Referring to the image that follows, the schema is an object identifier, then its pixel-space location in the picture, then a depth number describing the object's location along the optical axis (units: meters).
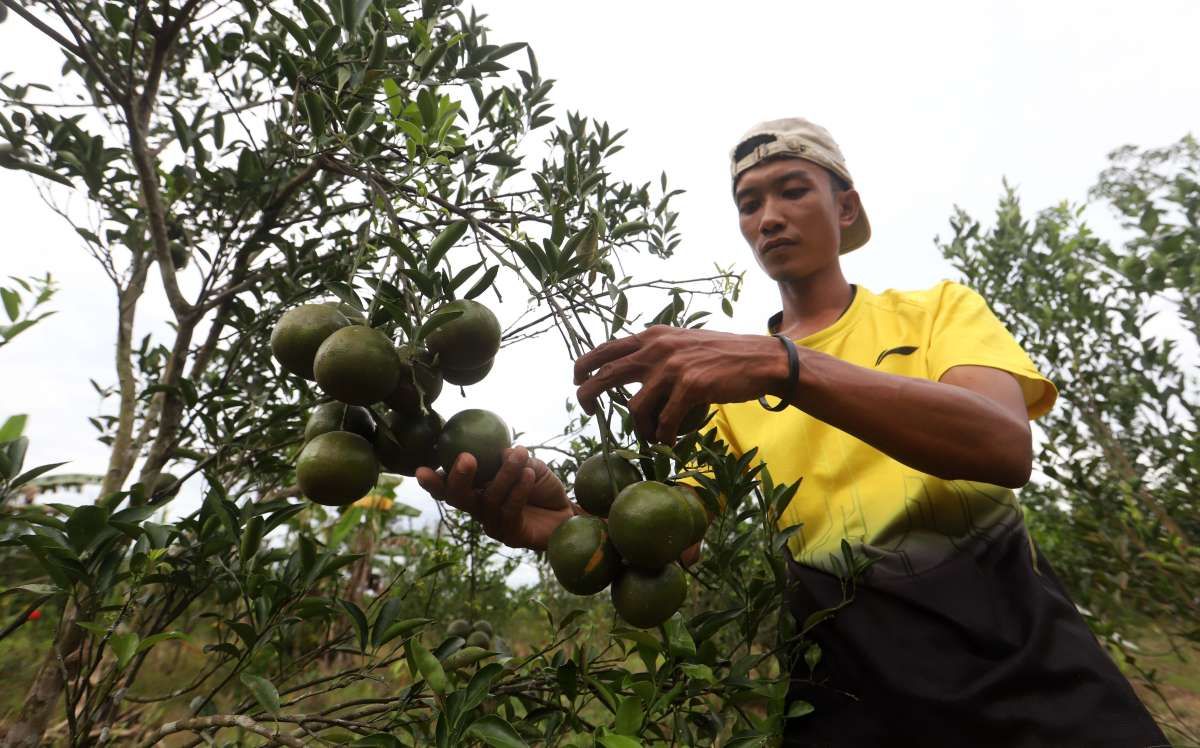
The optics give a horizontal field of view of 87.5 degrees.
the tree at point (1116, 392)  3.02
